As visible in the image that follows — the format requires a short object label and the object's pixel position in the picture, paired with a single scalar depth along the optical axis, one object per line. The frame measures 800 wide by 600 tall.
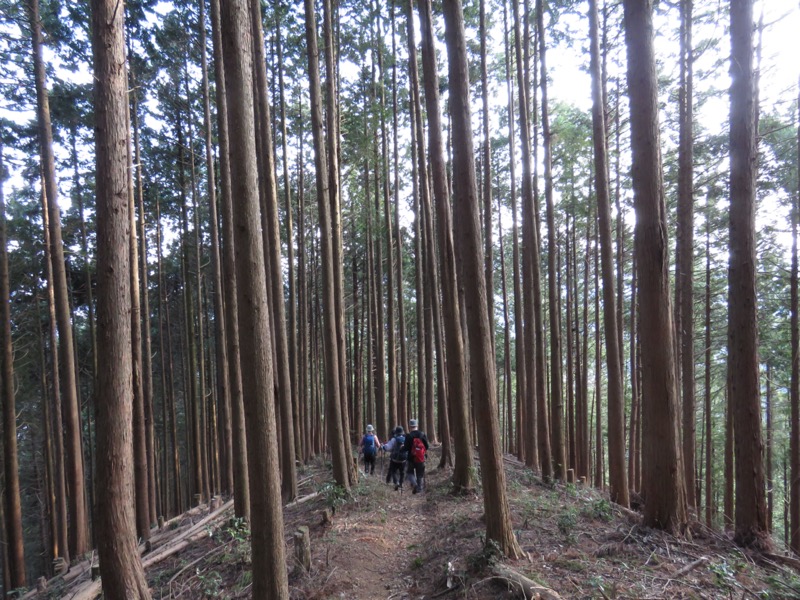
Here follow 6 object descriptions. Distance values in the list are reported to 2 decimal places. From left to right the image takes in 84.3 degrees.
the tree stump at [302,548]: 5.70
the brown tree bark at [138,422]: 8.84
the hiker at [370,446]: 11.12
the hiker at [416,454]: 9.35
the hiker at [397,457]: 9.78
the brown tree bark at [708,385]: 13.00
